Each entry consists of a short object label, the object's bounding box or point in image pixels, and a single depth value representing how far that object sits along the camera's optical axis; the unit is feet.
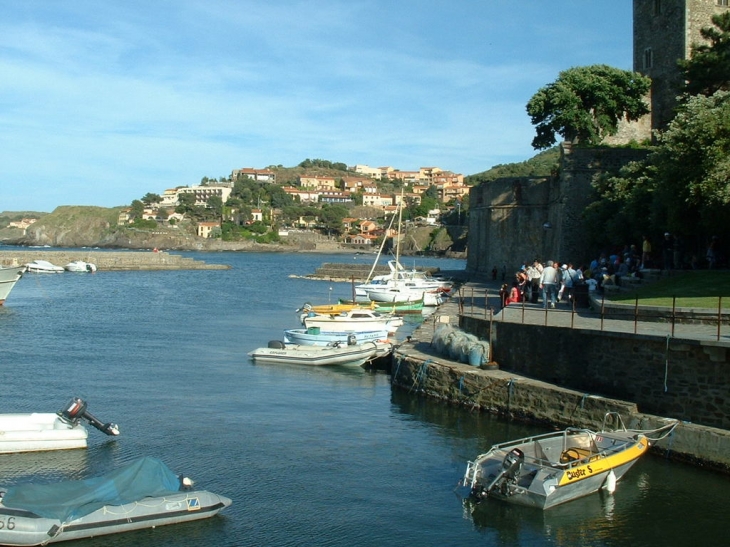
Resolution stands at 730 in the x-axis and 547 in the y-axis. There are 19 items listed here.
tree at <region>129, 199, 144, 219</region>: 640.99
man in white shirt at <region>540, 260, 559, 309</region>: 70.03
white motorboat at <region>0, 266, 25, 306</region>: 144.15
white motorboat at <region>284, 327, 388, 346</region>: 88.84
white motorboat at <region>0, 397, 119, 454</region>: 48.75
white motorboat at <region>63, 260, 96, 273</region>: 260.42
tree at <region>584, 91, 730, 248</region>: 63.31
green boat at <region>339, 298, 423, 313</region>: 136.36
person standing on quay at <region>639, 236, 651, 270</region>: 75.05
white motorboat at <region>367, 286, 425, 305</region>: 148.01
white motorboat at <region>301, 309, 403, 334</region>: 97.59
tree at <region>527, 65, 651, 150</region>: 124.47
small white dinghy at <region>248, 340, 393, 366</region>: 80.59
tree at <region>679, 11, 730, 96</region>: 92.02
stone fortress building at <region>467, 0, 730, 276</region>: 108.06
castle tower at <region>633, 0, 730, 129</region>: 112.57
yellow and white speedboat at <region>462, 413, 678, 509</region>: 39.88
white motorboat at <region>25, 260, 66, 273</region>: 251.41
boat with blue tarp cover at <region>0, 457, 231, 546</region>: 35.40
